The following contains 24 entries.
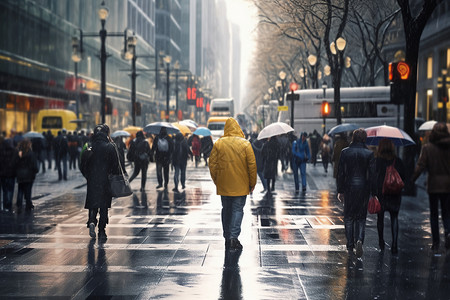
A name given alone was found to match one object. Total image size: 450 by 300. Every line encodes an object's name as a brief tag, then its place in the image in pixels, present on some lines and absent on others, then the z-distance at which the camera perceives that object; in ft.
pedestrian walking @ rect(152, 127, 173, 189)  69.82
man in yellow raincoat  34.01
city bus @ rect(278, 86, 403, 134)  143.02
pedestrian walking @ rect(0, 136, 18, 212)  50.67
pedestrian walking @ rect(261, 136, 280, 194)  63.77
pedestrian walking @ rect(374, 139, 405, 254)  33.35
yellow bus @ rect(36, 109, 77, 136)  138.72
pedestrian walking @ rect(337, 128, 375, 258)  32.42
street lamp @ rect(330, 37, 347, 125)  93.58
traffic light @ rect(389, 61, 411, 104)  56.95
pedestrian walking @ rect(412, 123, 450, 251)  34.42
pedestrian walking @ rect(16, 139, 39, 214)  50.49
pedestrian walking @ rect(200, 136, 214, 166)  112.88
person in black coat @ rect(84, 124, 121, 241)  37.91
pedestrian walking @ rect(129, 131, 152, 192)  68.54
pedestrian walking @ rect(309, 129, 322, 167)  116.78
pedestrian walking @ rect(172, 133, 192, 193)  70.74
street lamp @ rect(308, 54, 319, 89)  148.29
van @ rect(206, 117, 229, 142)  166.59
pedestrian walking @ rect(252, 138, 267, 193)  66.49
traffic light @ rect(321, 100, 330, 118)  105.70
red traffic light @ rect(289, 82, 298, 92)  120.26
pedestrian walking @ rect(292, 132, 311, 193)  68.23
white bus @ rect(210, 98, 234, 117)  235.20
